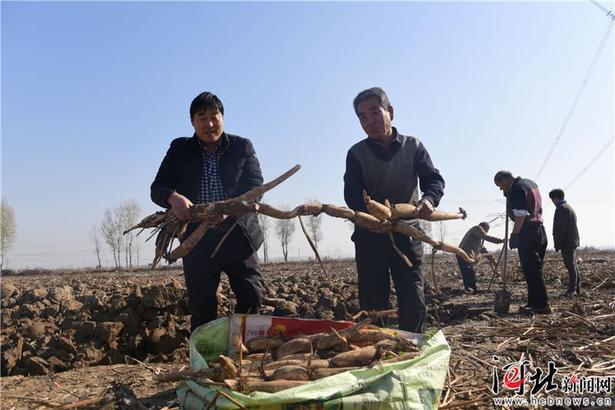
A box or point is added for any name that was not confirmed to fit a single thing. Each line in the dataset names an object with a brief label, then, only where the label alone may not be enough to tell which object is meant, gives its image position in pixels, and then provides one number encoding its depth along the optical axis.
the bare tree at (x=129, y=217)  56.39
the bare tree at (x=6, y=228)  48.44
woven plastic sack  1.79
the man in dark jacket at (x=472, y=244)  8.75
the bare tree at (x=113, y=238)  58.62
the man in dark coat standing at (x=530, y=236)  5.80
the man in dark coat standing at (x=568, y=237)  7.54
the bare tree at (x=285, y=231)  66.44
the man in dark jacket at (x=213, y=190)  3.02
